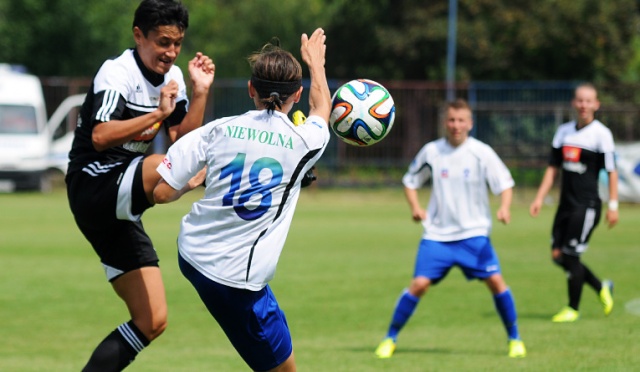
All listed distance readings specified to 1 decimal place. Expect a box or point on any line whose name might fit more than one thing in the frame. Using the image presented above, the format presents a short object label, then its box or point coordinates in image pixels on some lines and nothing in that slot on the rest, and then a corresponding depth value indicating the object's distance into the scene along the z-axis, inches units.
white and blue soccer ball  462.9
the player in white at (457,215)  668.1
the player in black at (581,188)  817.5
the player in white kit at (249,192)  402.9
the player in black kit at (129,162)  453.7
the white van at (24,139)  2167.8
